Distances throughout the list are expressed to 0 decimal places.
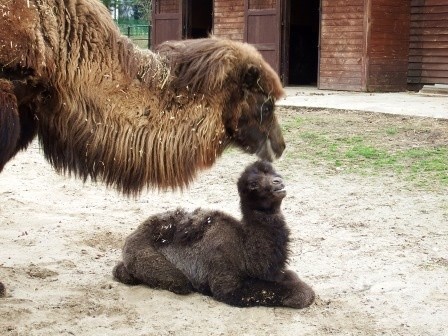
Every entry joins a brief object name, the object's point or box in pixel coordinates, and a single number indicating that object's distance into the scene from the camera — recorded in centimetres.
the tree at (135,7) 4577
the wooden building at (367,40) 1705
